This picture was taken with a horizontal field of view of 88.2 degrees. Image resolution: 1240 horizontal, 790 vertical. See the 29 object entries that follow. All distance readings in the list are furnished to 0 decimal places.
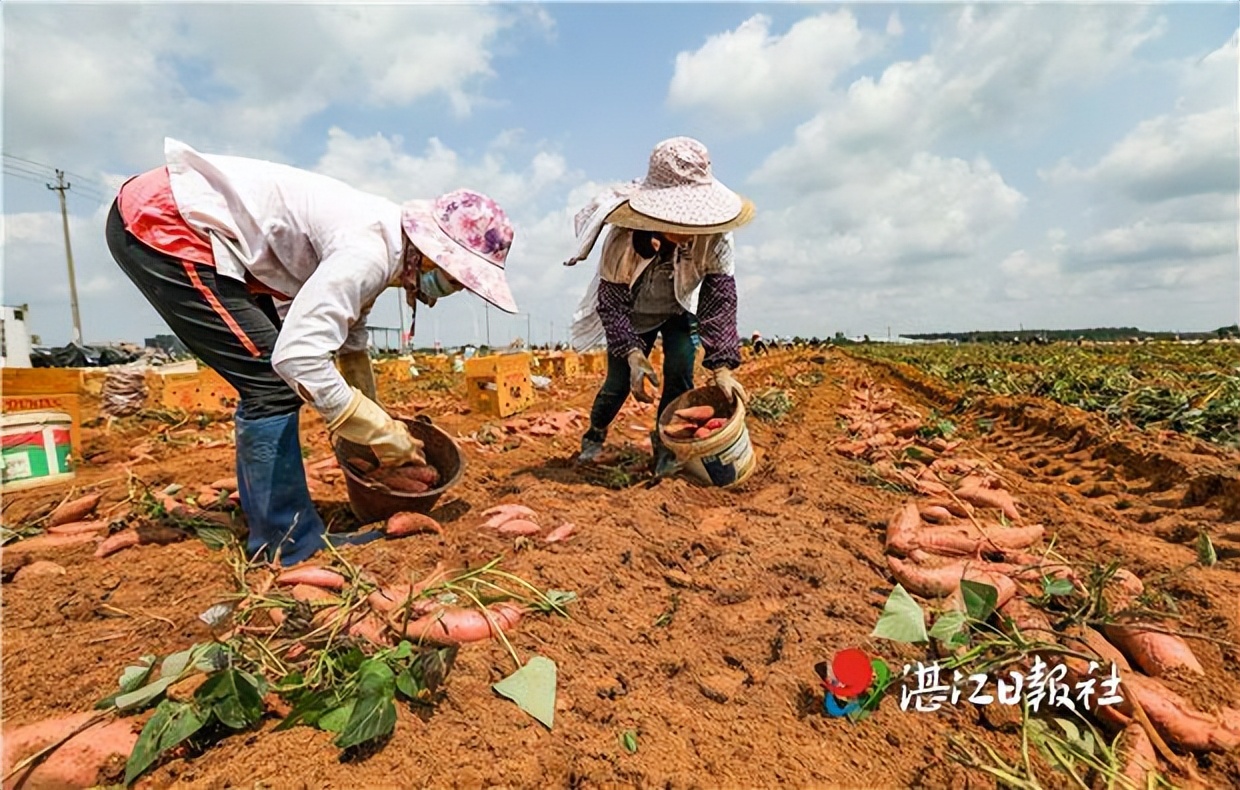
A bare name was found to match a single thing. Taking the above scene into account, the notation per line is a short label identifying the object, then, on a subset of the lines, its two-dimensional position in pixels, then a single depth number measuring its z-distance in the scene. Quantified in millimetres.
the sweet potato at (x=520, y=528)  2172
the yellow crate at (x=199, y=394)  6004
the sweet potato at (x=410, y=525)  2184
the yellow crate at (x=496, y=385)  6000
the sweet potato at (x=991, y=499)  2525
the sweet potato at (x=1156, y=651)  1445
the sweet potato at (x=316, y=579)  1752
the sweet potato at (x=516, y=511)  2307
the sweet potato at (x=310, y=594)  1617
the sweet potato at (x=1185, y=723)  1283
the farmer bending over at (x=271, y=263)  1939
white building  14094
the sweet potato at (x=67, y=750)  1094
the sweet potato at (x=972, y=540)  2062
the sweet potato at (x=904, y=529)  2105
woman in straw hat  2816
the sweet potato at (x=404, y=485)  2312
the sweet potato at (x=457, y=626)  1443
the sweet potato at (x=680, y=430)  3024
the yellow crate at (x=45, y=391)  3740
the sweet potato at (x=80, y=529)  2357
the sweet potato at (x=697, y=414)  3059
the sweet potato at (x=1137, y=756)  1180
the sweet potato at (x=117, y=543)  2201
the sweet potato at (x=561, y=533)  2137
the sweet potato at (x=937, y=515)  2402
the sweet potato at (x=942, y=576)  1788
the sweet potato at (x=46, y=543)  2182
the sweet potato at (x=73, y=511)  2457
